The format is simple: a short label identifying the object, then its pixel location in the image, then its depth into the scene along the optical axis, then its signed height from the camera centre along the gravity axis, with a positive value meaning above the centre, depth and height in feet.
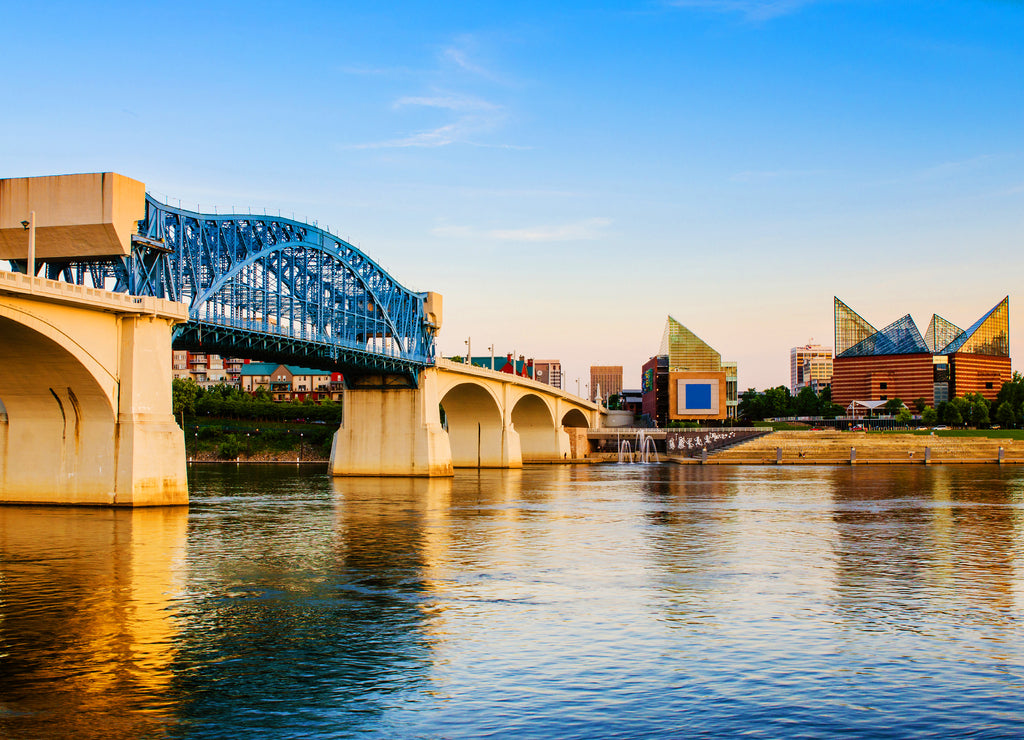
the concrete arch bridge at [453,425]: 309.63 -0.73
